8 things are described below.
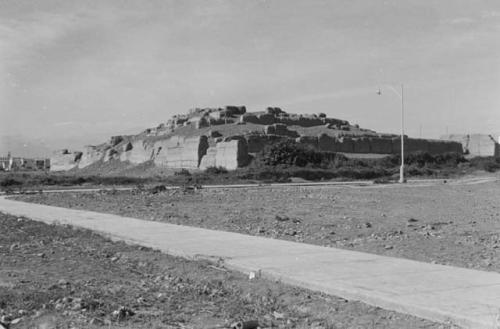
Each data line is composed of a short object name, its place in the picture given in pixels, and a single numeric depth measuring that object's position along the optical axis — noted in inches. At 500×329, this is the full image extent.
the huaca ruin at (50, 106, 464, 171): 2731.3
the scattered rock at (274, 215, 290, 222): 629.0
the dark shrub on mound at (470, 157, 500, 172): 2374.4
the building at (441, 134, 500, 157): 3786.9
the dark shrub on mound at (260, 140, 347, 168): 2422.5
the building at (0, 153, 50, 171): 6122.1
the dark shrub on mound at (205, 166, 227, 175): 2306.8
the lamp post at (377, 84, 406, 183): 1716.3
